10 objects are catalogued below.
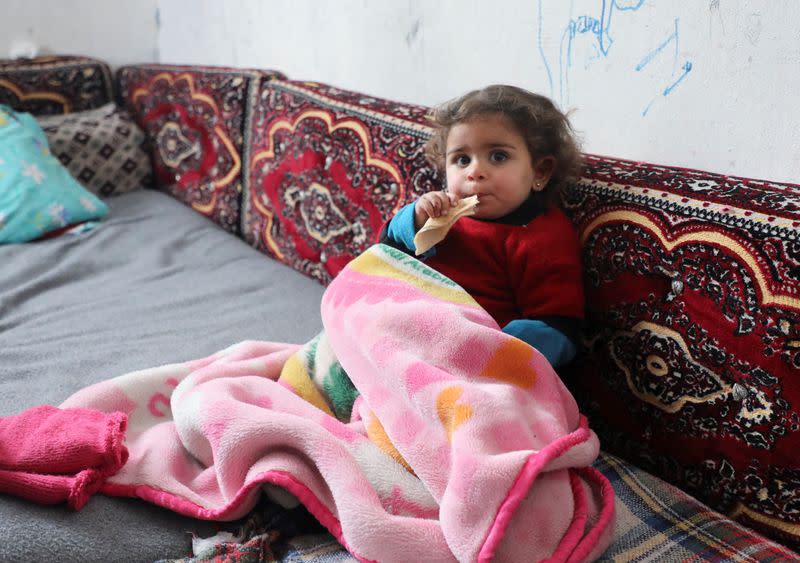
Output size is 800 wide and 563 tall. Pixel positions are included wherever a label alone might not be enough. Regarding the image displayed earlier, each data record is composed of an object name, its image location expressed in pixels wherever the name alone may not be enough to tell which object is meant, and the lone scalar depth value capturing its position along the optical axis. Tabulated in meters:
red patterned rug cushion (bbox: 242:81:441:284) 1.41
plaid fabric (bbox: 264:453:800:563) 0.84
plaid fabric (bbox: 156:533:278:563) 0.84
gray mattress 0.85
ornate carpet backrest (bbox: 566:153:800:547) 0.86
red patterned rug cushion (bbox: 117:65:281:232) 1.95
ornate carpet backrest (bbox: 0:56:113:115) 2.20
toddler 1.06
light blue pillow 1.84
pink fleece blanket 0.78
